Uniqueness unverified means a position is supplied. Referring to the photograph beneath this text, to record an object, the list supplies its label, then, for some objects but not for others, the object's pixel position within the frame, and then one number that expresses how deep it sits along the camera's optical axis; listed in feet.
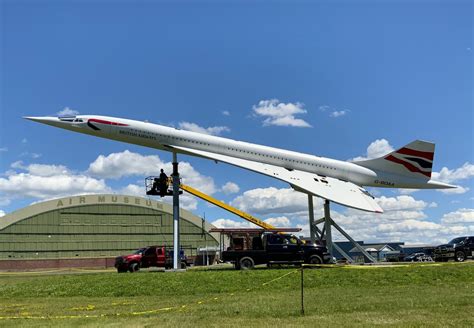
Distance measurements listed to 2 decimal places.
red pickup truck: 99.35
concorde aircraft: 93.20
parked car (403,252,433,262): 132.75
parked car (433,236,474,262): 96.78
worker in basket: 103.60
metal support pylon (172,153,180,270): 92.32
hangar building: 206.39
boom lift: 177.37
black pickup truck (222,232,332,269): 80.94
